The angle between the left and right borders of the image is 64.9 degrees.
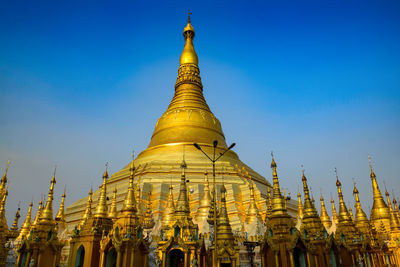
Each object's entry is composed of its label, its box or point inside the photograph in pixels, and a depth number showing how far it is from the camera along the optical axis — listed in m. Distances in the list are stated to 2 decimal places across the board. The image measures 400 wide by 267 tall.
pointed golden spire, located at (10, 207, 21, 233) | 25.22
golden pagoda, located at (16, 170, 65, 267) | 15.88
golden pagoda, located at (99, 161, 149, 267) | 13.75
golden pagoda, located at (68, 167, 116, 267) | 15.27
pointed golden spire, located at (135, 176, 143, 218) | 21.80
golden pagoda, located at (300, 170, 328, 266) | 14.02
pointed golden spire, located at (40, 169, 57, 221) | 16.98
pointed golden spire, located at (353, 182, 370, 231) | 21.53
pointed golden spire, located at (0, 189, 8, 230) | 20.31
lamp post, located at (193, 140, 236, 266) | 10.34
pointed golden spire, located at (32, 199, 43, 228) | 22.90
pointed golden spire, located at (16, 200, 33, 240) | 23.97
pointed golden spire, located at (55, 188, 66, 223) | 26.55
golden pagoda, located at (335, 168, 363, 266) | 17.33
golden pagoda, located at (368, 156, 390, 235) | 29.12
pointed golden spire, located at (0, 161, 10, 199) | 21.64
